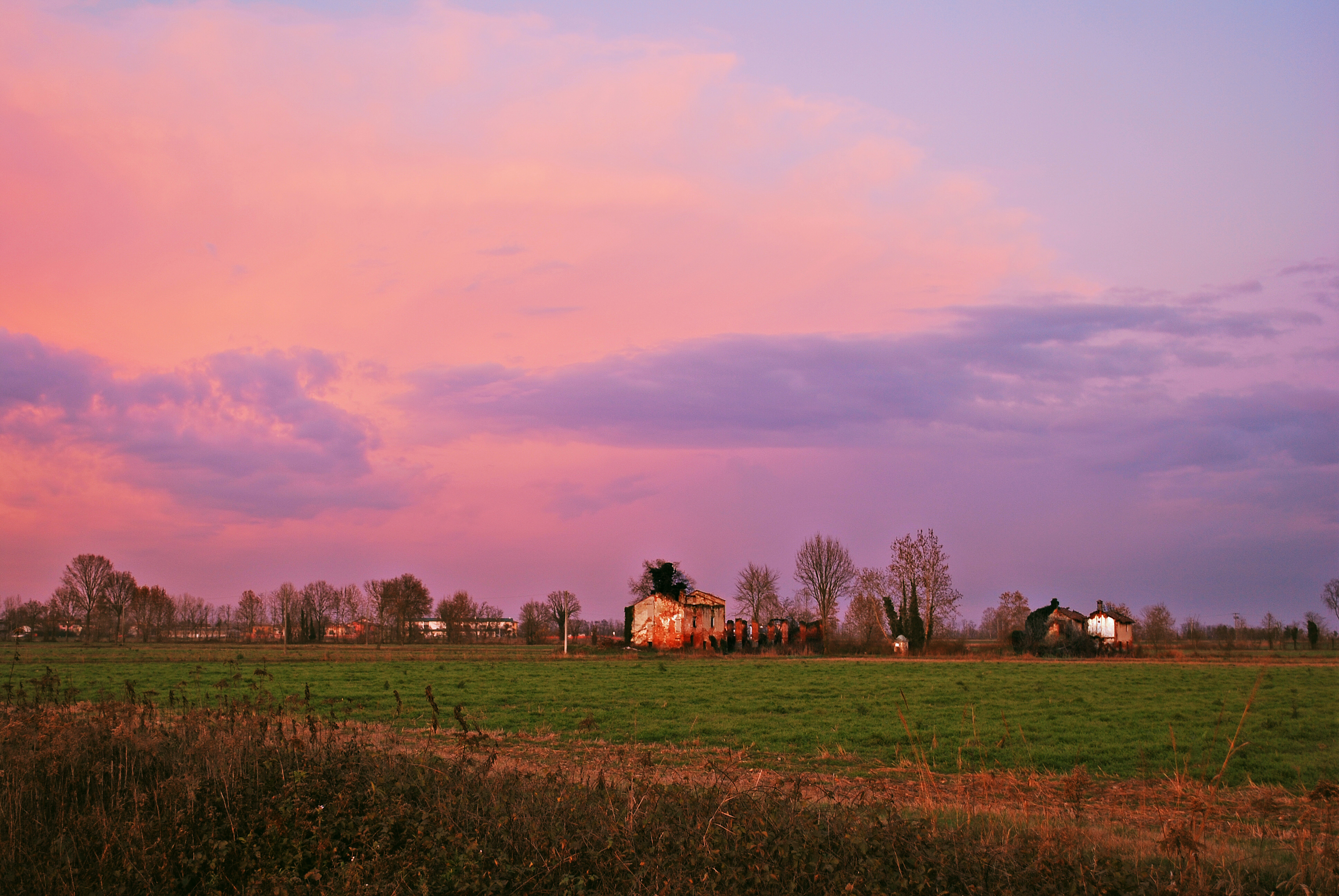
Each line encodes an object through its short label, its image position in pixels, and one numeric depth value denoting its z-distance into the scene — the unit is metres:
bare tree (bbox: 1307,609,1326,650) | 93.69
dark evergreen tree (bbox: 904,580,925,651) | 85.31
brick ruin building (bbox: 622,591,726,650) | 80.88
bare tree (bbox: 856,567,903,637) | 88.56
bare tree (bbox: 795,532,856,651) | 109.50
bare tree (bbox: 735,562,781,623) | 125.31
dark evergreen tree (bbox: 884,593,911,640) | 87.94
